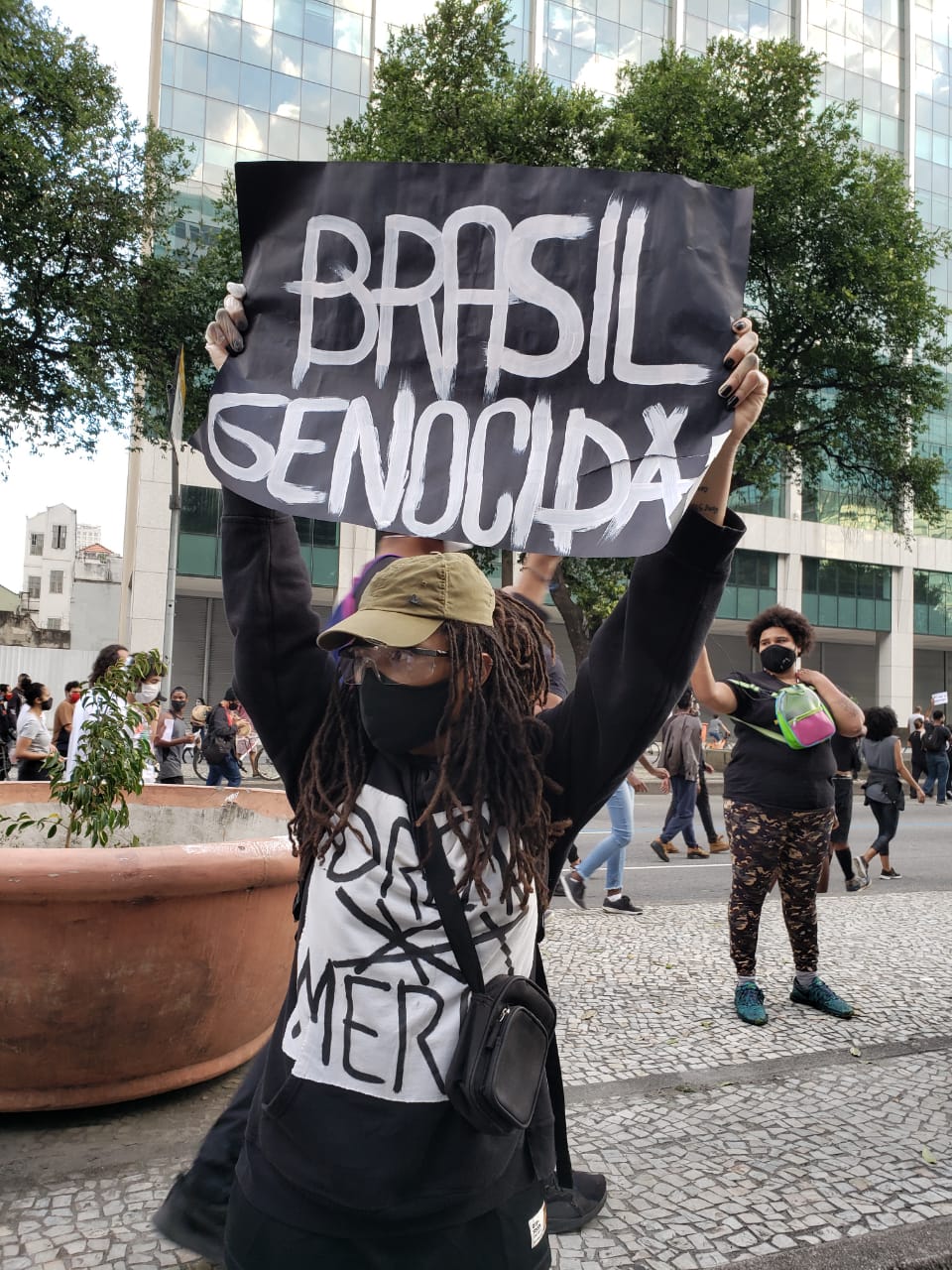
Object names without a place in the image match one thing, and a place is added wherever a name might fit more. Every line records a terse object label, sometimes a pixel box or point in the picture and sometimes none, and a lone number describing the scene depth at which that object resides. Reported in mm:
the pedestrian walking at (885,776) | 9773
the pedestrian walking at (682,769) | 9938
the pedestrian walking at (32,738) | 9672
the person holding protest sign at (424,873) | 1522
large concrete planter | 3105
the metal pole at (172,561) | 16086
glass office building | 29969
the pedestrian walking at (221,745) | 12219
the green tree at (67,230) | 15828
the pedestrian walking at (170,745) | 10594
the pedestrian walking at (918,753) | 20791
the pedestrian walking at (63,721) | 9517
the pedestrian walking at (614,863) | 7133
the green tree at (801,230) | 19406
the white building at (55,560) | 77562
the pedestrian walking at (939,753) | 18875
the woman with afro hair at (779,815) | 4711
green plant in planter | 3869
